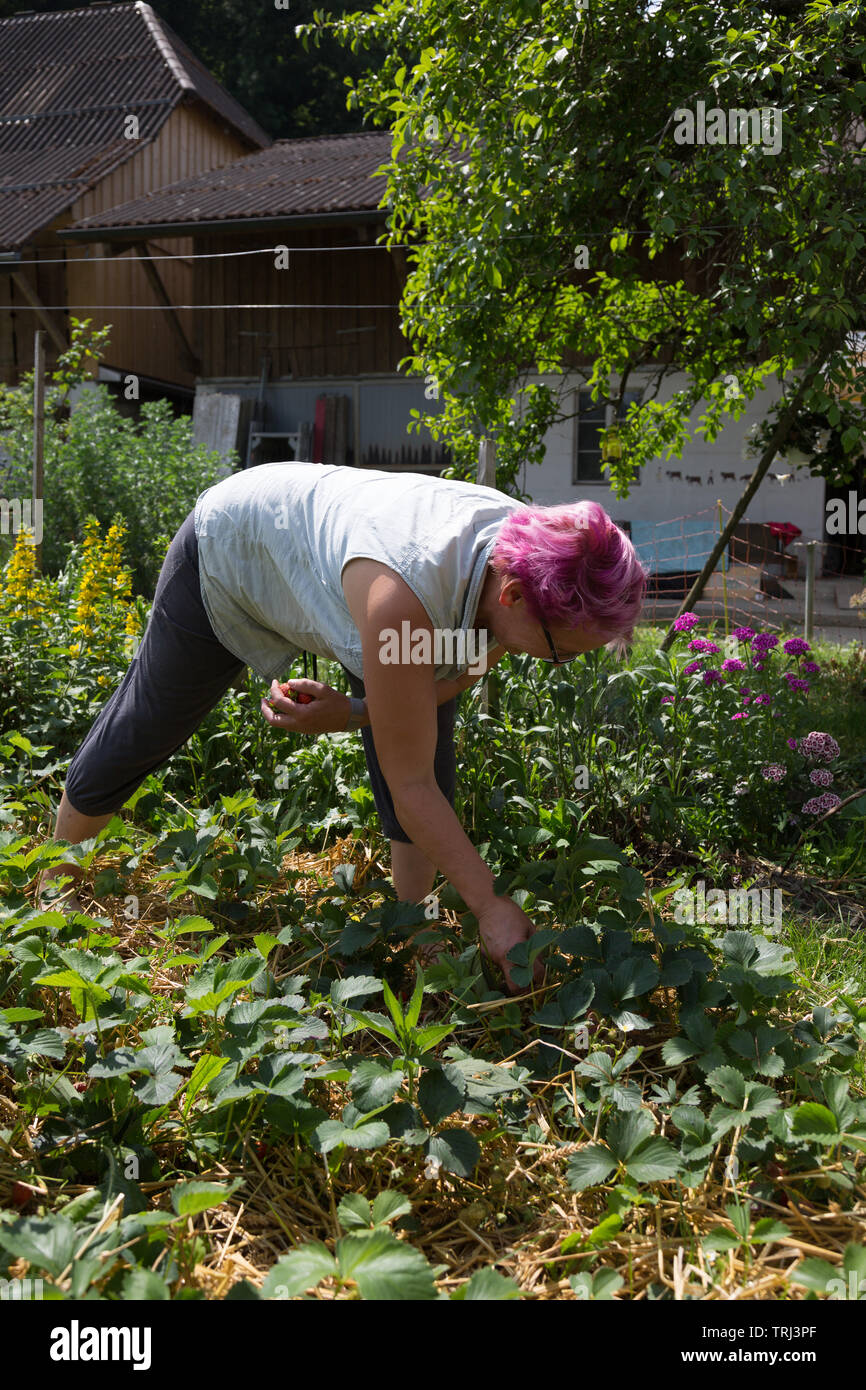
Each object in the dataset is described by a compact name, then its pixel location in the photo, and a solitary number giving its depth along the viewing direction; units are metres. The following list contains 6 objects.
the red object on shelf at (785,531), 11.23
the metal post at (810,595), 6.77
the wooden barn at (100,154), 13.55
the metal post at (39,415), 6.14
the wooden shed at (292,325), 12.47
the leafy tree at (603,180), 3.63
